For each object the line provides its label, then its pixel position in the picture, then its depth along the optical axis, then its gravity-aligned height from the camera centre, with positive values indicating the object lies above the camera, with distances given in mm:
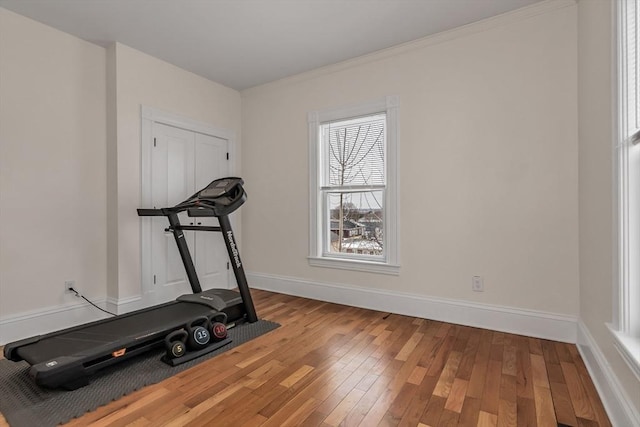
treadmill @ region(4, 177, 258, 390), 1818 -819
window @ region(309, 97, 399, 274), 3244 +271
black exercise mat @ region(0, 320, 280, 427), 1594 -1004
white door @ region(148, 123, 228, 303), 3426 +181
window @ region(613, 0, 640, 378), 1405 +147
